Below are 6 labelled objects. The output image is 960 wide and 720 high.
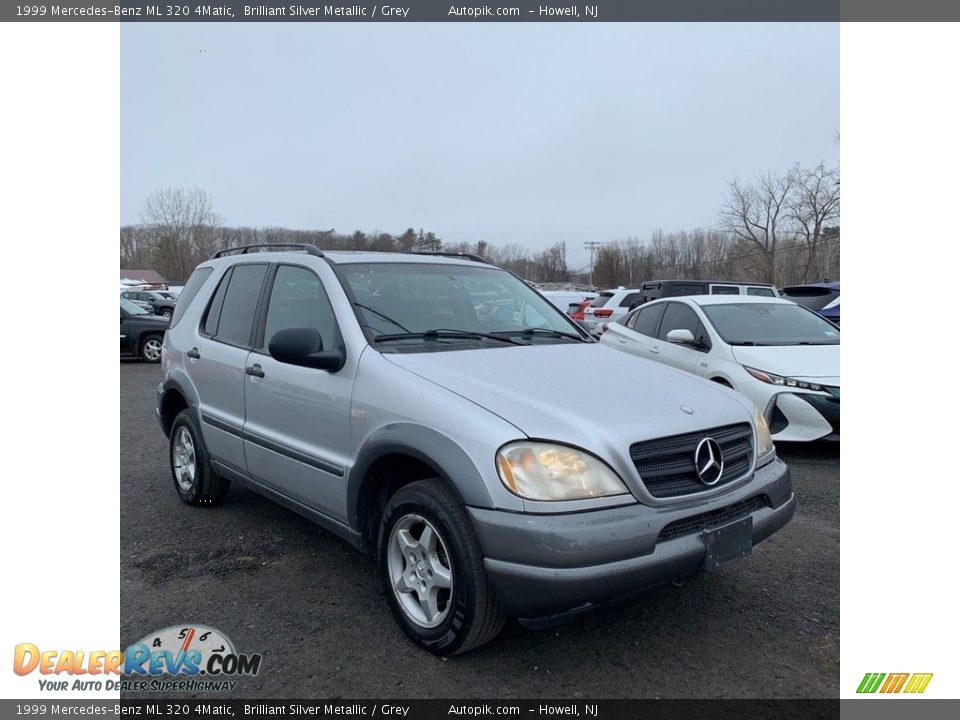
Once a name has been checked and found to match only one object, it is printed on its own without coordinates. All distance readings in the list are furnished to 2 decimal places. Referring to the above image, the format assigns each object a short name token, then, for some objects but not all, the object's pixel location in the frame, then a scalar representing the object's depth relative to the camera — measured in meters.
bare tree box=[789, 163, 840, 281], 53.12
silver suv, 2.61
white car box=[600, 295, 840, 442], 5.97
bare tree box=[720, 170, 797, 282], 60.22
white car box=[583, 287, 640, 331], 15.26
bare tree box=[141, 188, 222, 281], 72.81
